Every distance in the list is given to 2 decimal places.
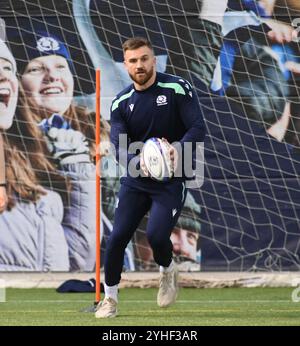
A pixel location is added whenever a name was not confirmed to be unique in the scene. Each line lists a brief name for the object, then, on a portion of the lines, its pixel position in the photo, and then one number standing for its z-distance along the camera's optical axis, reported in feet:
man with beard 50.16
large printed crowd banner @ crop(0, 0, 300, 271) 75.92
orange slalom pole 59.00
